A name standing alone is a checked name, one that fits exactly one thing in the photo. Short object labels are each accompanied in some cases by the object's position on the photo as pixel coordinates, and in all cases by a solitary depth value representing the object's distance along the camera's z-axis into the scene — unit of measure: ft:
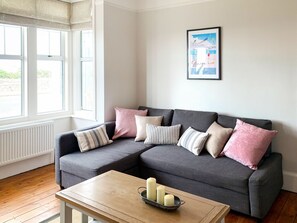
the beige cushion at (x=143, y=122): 12.05
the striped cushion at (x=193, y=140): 10.28
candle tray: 5.94
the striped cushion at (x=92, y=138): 10.73
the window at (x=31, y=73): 11.88
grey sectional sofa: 8.32
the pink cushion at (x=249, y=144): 8.99
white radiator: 11.28
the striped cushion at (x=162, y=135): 11.51
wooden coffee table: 5.76
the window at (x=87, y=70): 14.01
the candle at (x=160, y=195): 6.18
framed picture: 11.60
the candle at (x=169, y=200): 5.99
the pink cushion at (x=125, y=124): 12.42
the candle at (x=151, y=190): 6.38
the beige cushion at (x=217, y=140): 9.95
